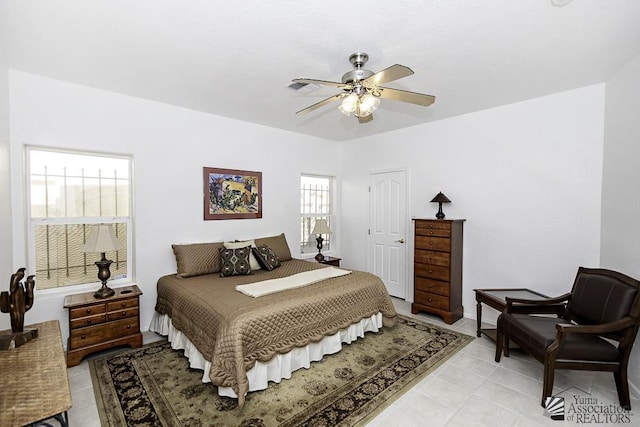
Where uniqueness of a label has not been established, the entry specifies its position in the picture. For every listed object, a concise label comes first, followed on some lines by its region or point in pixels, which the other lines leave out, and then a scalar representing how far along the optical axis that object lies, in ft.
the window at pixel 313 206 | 17.12
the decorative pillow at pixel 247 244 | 12.16
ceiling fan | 7.13
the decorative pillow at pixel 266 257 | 12.26
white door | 15.25
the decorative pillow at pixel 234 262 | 11.30
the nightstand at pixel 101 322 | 8.79
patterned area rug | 6.71
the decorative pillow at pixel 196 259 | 11.22
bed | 7.25
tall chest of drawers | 12.11
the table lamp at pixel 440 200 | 13.05
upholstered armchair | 7.00
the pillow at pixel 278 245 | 13.86
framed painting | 12.92
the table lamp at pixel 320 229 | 15.97
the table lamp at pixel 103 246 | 9.34
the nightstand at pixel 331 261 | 15.77
